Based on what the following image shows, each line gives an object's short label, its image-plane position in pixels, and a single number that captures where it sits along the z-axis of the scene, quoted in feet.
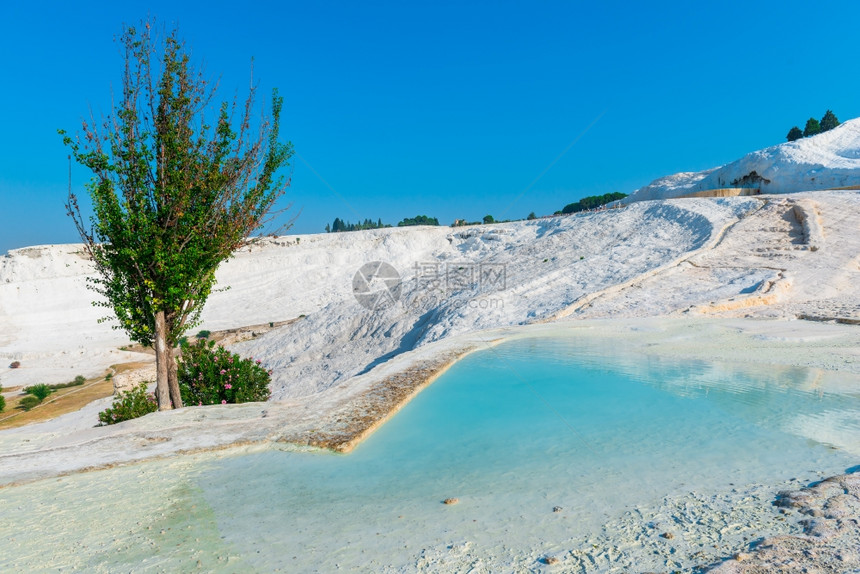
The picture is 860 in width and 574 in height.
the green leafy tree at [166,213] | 26.43
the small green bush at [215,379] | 33.63
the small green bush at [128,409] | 29.99
